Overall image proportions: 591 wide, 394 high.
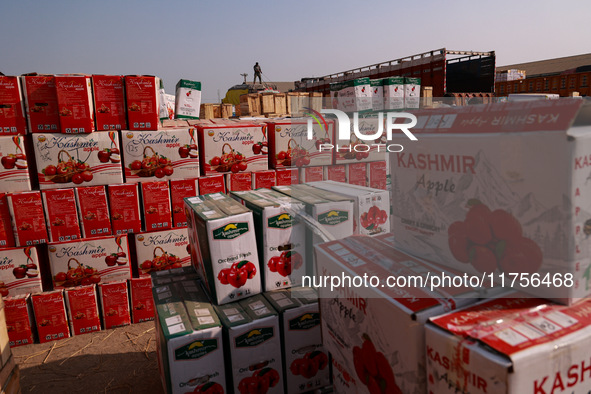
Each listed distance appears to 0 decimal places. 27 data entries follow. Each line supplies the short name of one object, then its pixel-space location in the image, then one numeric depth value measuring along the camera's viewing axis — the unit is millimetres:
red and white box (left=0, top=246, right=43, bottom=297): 3916
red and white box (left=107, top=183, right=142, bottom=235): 4145
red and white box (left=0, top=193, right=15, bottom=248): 3826
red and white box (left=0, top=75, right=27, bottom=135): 3732
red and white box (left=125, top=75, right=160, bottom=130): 4023
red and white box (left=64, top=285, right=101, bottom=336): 4121
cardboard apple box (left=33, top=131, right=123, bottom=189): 3879
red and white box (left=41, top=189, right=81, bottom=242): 3939
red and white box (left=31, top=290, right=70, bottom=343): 4012
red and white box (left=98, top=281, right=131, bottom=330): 4258
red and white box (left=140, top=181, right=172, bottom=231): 4242
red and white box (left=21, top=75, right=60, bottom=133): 3786
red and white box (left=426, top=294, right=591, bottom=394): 963
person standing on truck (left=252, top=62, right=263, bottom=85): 24562
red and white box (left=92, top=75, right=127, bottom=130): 3941
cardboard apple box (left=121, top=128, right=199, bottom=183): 4137
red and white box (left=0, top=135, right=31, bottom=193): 3758
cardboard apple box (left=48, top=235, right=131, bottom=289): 4062
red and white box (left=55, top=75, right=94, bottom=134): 3773
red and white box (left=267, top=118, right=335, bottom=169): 3936
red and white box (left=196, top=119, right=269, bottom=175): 4410
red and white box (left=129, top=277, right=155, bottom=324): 4367
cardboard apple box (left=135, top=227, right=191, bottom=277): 4359
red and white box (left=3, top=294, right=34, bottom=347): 3932
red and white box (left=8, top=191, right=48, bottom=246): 3838
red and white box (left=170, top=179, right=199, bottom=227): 4340
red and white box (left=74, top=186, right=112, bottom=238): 4043
